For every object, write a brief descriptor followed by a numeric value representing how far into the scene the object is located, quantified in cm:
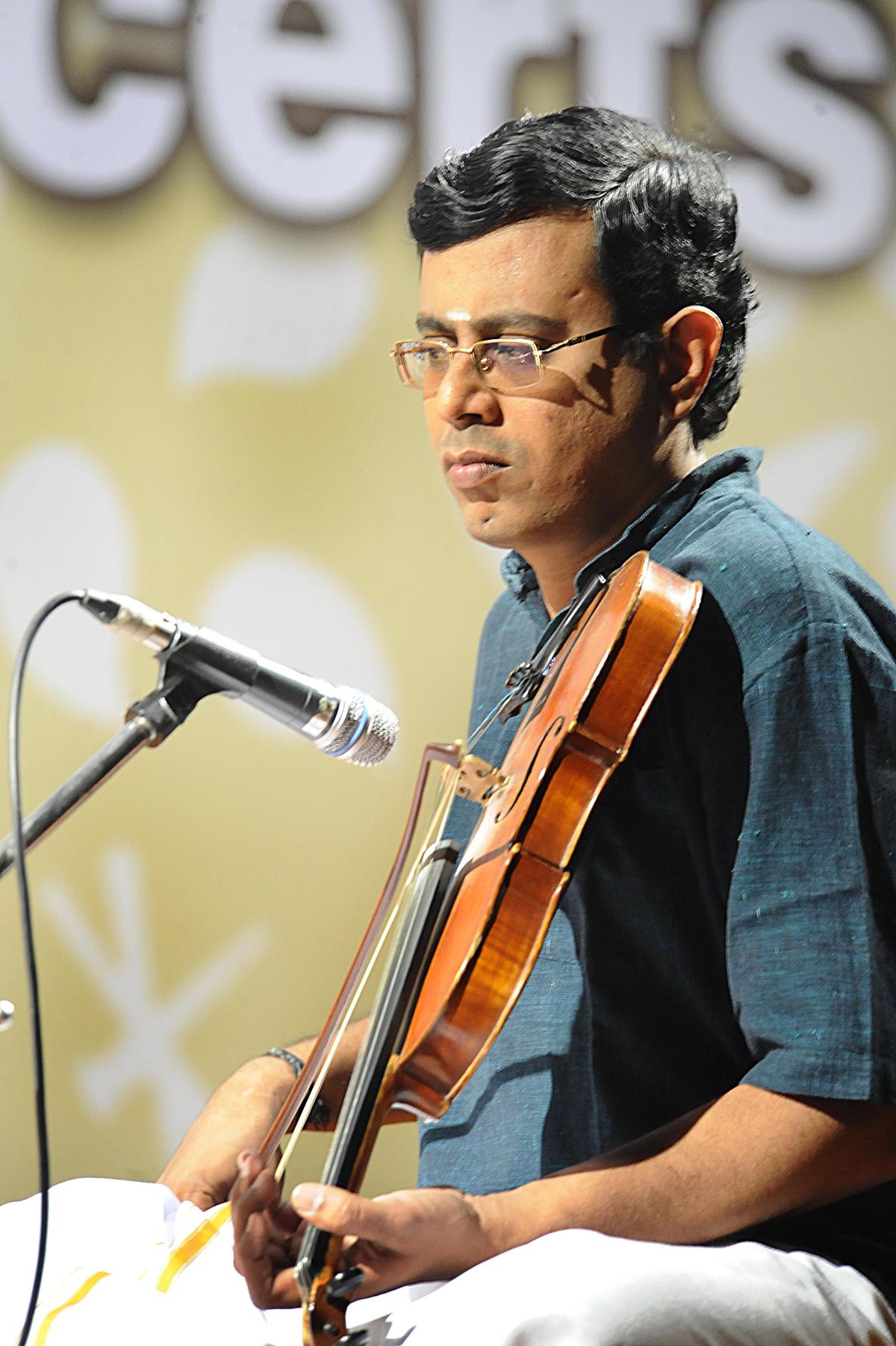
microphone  516
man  504
